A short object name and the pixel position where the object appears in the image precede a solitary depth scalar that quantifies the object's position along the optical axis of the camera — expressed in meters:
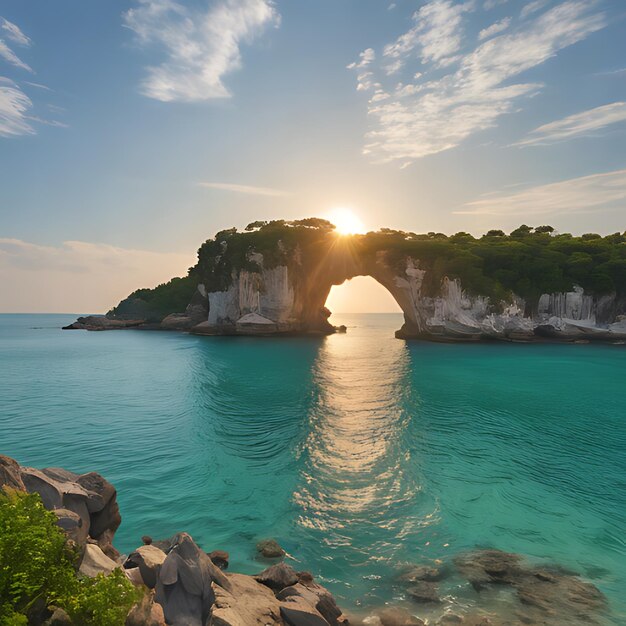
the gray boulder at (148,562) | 5.43
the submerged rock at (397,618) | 6.12
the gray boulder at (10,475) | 5.46
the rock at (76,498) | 5.59
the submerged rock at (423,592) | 6.71
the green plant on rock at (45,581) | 3.92
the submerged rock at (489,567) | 7.23
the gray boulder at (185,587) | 4.90
